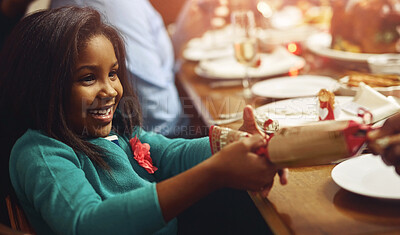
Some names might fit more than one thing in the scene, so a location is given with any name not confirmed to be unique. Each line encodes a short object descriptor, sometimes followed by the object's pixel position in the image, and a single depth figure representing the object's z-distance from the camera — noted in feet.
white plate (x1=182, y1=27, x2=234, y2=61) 7.30
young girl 2.50
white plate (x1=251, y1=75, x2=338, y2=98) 4.59
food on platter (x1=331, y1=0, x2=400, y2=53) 5.51
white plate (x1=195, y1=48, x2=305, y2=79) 5.86
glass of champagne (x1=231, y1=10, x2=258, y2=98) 5.37
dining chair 3.07
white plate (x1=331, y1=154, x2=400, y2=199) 2.37
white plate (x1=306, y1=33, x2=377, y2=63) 5.46
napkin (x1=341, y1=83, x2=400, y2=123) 3.37
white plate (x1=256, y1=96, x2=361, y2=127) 3.64
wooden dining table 2.20
